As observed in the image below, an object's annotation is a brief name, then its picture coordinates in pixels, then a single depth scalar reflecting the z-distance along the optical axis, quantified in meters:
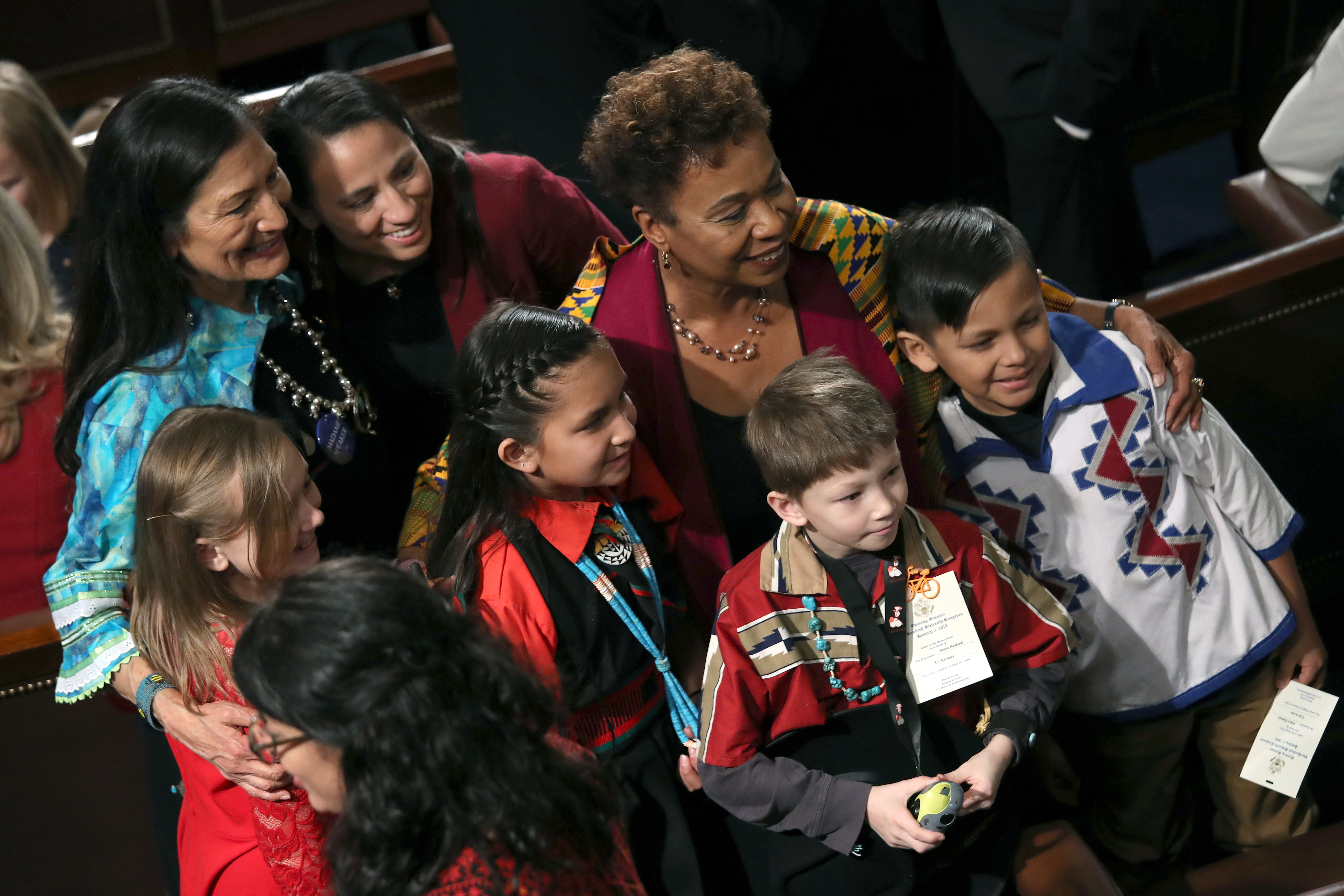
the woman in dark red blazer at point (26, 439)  10.30
